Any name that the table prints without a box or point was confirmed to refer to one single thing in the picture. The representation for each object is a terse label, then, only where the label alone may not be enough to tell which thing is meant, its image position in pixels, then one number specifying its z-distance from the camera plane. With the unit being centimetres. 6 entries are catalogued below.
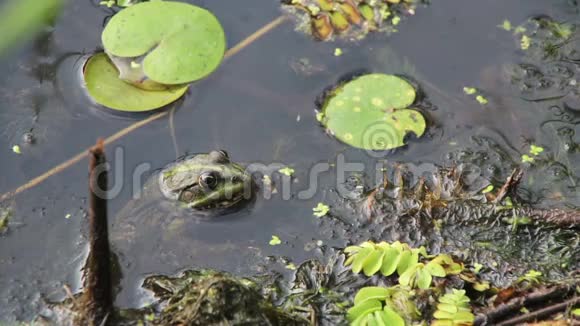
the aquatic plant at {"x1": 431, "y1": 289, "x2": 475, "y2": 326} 740
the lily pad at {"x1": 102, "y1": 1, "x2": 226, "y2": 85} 985
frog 916
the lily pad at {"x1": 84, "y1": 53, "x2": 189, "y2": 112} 972
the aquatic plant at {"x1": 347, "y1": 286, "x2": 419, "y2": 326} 751
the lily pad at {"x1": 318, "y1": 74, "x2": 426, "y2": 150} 966
